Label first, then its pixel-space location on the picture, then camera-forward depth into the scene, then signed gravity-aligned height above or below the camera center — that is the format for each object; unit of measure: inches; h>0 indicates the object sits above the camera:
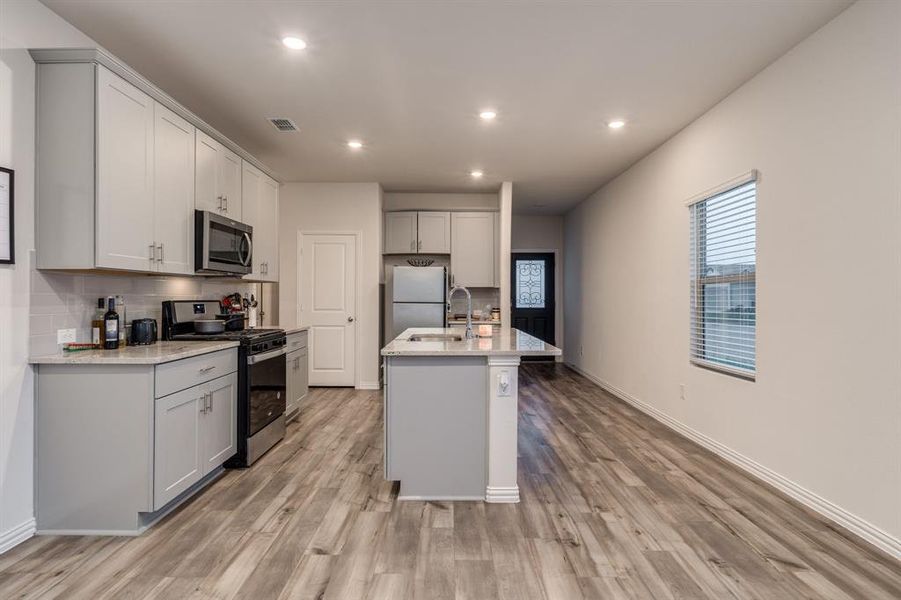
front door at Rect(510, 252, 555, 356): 323.0 +6.1
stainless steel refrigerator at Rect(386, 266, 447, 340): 223.0 +1.1
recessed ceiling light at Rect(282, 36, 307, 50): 103.6 +59.6
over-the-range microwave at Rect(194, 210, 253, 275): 123.3 +16.4
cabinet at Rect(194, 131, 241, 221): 126.2 +36.3
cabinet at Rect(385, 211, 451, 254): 245.6 +37.6
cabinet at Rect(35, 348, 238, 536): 87.6 -28.4
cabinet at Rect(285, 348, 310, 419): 164.2 -29.3
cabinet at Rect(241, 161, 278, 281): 156.4 +31.1
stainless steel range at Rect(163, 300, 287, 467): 122.8 -21.6
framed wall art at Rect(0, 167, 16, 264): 82.2 +15.1
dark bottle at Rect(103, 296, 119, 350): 101.0 -5.9
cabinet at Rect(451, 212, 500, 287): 246.4 +30.7
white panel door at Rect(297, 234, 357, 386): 226.4 -3.9
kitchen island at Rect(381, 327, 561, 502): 103.8 -27.5
